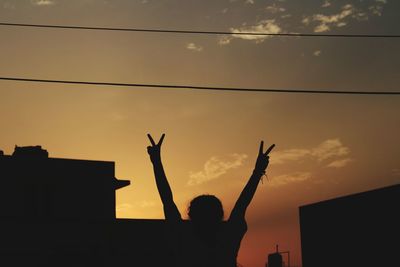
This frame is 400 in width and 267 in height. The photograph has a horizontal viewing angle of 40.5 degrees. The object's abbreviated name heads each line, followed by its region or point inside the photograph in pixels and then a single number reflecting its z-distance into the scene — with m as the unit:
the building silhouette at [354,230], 17.81
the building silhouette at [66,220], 21.12
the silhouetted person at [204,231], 3.23
